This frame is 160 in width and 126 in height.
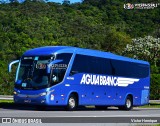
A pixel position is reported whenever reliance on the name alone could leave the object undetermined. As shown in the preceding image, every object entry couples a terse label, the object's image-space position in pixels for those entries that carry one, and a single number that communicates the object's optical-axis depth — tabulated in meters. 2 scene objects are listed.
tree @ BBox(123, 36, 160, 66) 56.97
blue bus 22.84
